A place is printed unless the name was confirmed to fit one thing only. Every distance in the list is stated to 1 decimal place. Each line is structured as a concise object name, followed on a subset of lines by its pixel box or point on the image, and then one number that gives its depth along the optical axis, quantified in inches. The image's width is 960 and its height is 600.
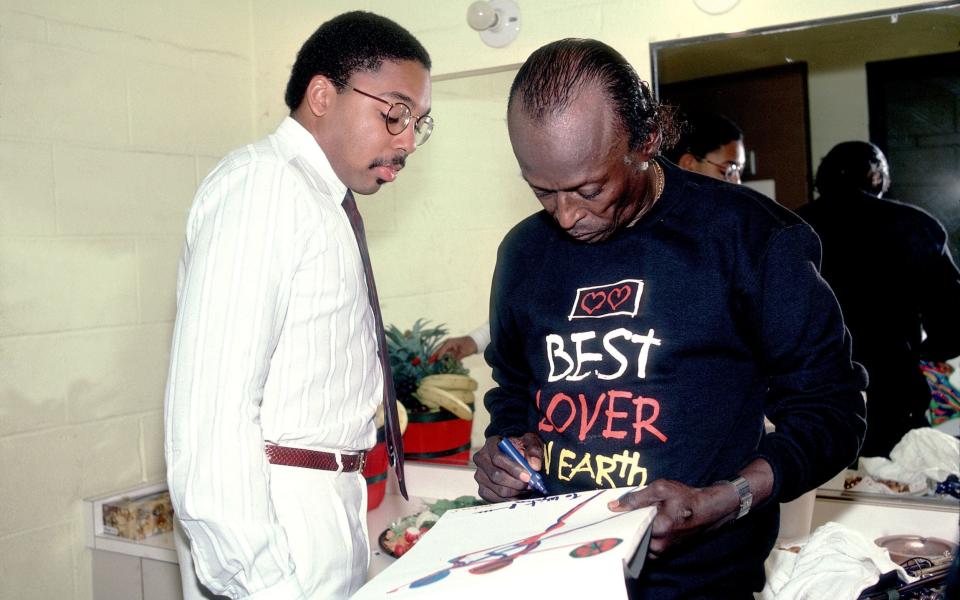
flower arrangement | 90.0
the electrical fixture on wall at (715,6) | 75.5
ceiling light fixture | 85.2
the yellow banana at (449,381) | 89.2
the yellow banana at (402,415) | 87.9
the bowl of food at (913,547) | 66.8
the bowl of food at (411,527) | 71.5
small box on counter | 82.1
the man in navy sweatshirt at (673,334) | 39.9
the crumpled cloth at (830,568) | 57.5
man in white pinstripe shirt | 47.8
